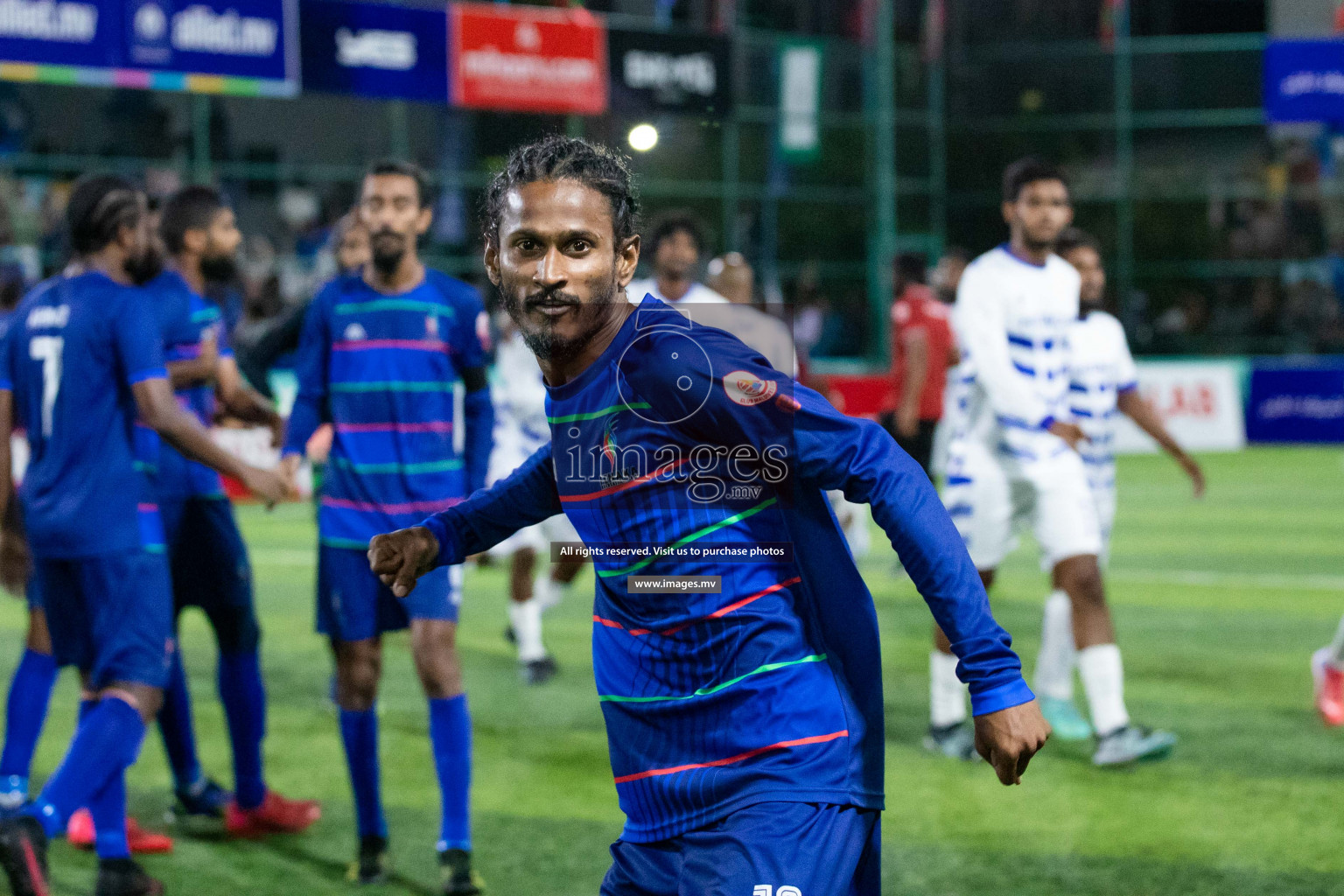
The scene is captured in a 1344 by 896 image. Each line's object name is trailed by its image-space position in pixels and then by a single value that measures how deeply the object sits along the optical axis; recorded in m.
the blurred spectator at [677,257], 15.77
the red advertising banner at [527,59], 40.12
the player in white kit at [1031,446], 12.91
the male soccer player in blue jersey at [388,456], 10.16
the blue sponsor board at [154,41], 31.23
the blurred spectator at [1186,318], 59.06
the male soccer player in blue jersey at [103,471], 9.48
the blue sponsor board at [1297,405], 45.34
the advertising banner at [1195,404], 44.94
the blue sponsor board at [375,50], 36.87
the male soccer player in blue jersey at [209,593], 11.47
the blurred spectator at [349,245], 14.65
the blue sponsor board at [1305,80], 45.66
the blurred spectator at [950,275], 27.66
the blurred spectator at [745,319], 9.77
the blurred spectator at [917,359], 19.33
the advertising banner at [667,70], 41.66
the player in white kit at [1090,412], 14.06
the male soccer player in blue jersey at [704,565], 5.23
